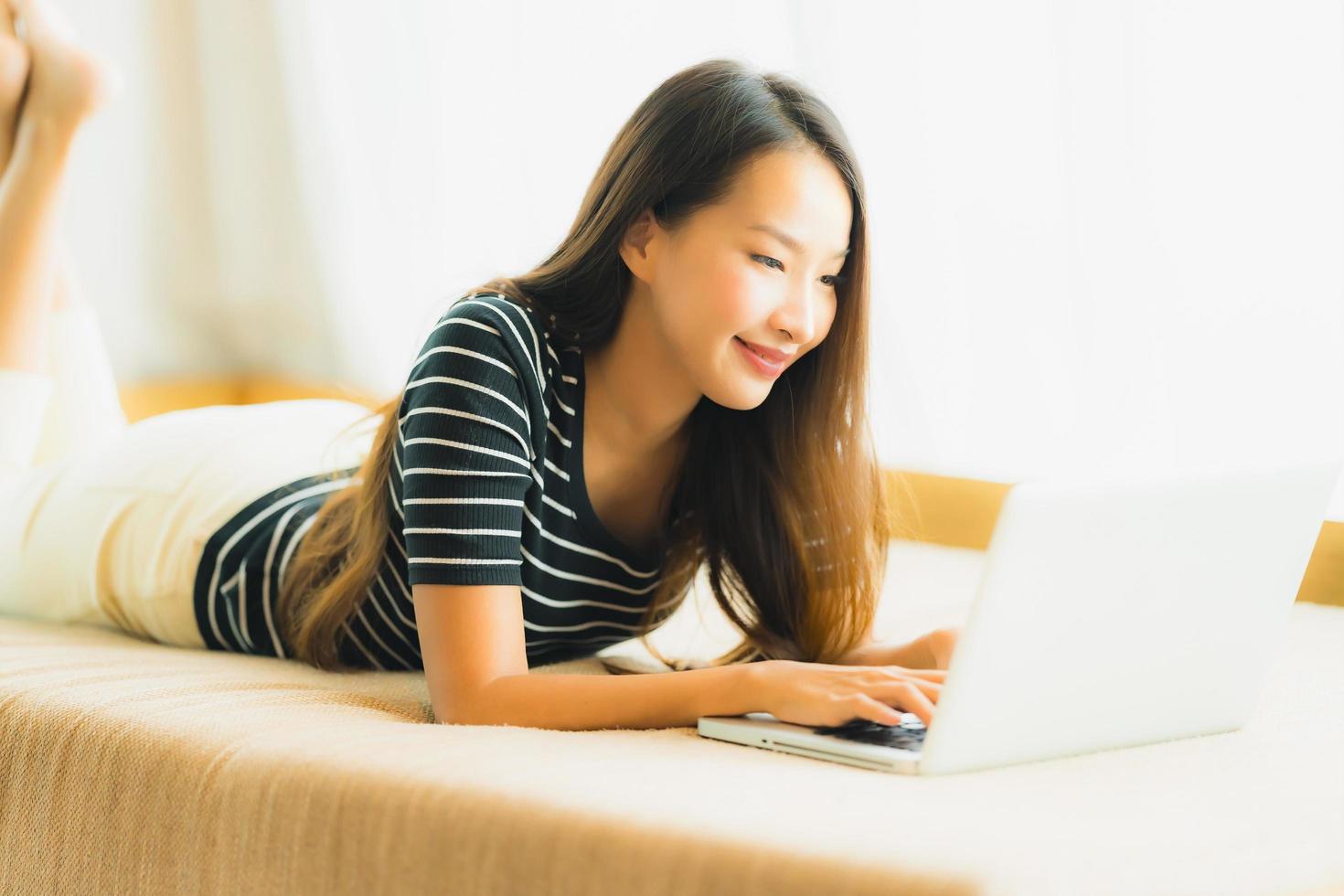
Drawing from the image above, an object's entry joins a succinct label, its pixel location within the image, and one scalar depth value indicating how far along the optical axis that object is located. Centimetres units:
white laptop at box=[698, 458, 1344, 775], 192
